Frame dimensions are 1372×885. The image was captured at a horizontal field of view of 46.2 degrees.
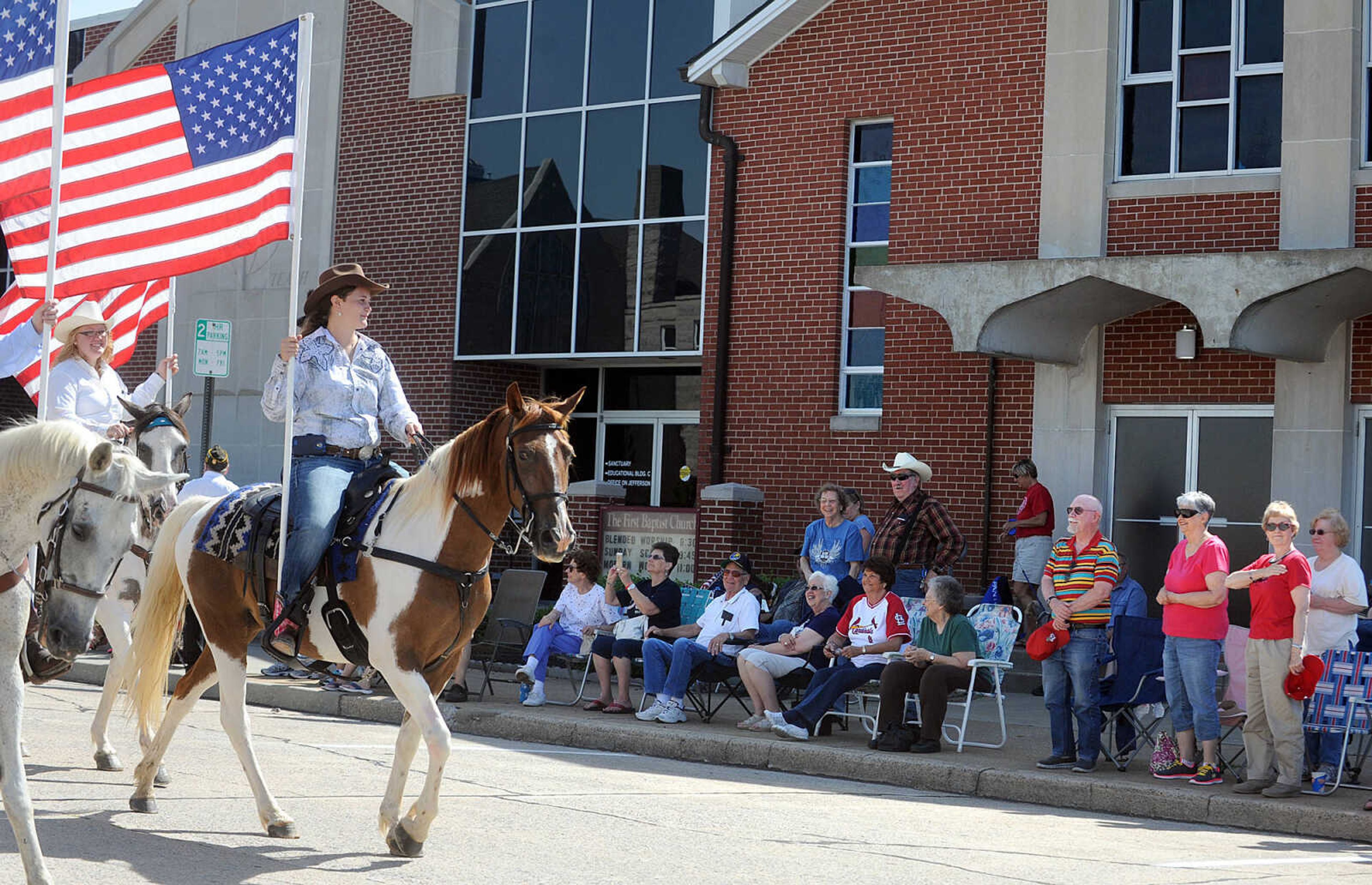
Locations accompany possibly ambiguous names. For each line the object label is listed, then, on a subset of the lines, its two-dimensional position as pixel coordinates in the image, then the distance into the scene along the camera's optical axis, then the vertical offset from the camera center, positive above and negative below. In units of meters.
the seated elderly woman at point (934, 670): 12.23 -1.11
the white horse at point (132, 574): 9.52 -0.56
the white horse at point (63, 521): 5.72 -0.13
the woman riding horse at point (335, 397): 8.24 +0.54
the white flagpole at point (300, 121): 9.08 +2.22
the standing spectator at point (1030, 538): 16.45 -0.08
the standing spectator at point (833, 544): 15.21 -0.23
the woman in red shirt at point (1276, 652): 10.45 -0.73
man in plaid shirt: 15.96 -0.12
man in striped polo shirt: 11.44 -0.69
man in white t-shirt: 13.48 -1.11
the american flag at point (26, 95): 9.03 +2.17
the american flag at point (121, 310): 11.89 +1.43
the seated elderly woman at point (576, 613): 14.77 -0.97
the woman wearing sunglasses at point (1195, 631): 10.84 -0.63
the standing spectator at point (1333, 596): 10.98 -0.35
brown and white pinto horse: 7.48 -0.32
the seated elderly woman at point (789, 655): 13.15 -1.13
